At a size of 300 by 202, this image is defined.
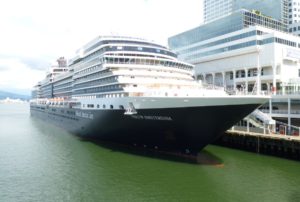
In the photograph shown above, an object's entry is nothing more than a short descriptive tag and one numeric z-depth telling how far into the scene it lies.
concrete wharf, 24.17
